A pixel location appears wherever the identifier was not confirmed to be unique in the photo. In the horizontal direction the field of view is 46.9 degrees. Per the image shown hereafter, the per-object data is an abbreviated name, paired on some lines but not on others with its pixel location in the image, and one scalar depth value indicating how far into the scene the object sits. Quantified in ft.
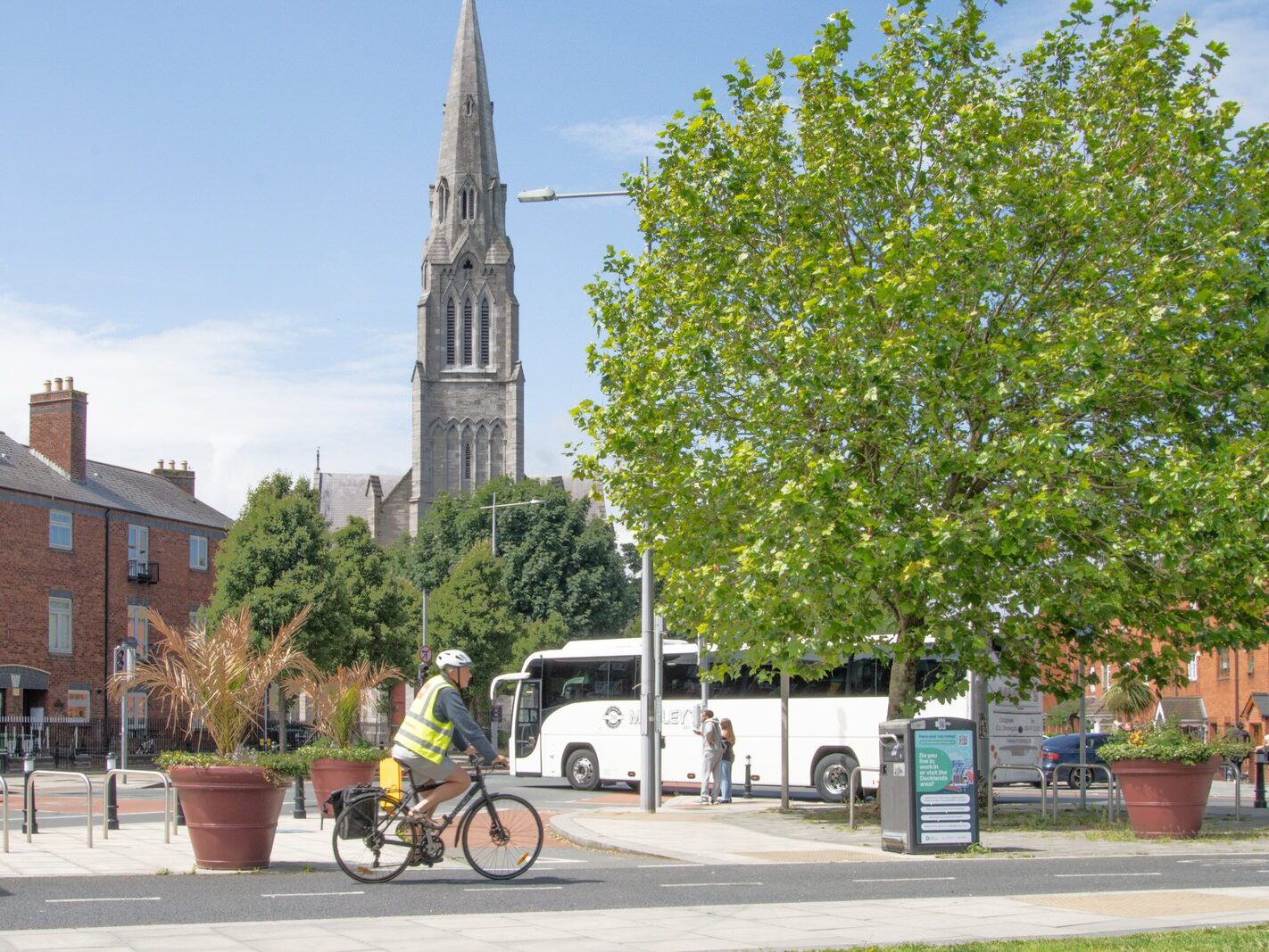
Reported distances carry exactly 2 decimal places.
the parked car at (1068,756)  122.31
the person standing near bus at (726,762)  85.87
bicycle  37.81
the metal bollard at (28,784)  55.01
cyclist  37.68
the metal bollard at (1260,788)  85.56
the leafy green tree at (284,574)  156.35
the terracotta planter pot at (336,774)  64.18
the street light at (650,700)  71.36
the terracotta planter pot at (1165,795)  58.54
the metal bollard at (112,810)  60.54
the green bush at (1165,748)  57.67
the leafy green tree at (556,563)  256.93
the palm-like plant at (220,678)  40.88
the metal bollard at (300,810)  66.69
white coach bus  91.30
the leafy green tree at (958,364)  58.54
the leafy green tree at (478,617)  215.51
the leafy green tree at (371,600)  172.45
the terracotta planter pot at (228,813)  39.86
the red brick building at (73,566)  151.84
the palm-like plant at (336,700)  63.46
